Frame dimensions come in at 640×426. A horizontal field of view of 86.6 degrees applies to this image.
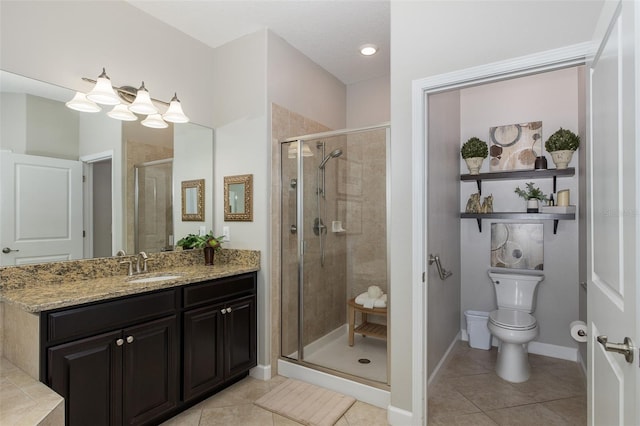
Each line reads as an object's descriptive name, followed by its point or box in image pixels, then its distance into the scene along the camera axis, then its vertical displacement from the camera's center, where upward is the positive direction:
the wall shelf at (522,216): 2.85 -0.03
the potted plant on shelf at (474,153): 3.23 +0.58
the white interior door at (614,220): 0.84 -0.02
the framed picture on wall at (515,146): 3.15 +0.64
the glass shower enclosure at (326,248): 2.60 -0.29
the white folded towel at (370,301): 2.49 -0.67
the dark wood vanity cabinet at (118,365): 1.61 -0.80
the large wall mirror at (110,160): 1.93 +0.38
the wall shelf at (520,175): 2.90 +0.35
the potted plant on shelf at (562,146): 2.84 +0.57
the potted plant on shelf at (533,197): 3.01 +0.14
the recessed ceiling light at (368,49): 3.03 +1.49
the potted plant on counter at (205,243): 2.74 -0.24
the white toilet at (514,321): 2.60 -0.86
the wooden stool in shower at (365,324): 2.51 -0.86
